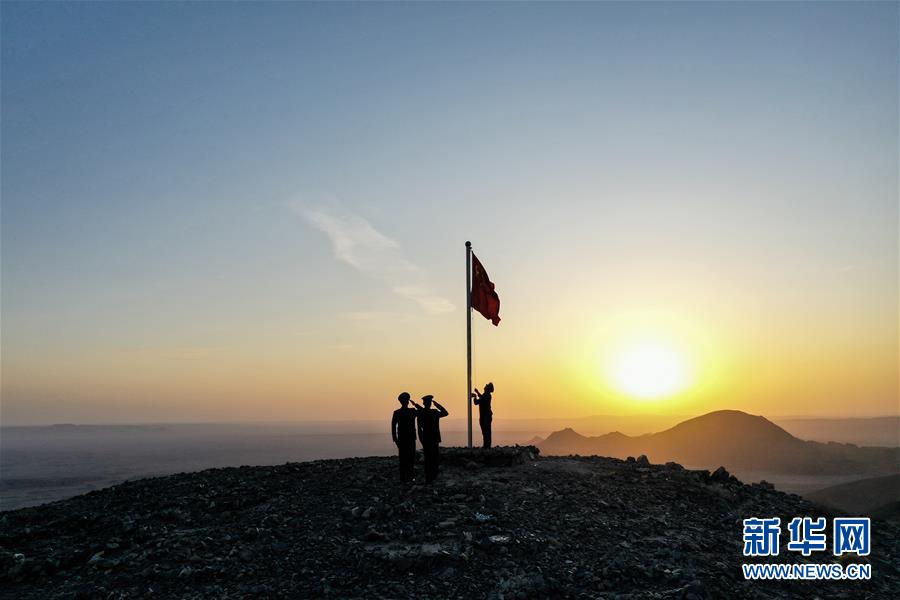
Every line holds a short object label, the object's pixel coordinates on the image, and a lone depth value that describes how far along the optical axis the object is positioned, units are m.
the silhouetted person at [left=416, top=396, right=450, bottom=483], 16.72
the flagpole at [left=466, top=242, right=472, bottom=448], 19.25
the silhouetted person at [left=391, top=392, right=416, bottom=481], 16.36
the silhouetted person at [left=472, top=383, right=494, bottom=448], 21.44
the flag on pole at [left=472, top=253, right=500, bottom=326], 20.81
